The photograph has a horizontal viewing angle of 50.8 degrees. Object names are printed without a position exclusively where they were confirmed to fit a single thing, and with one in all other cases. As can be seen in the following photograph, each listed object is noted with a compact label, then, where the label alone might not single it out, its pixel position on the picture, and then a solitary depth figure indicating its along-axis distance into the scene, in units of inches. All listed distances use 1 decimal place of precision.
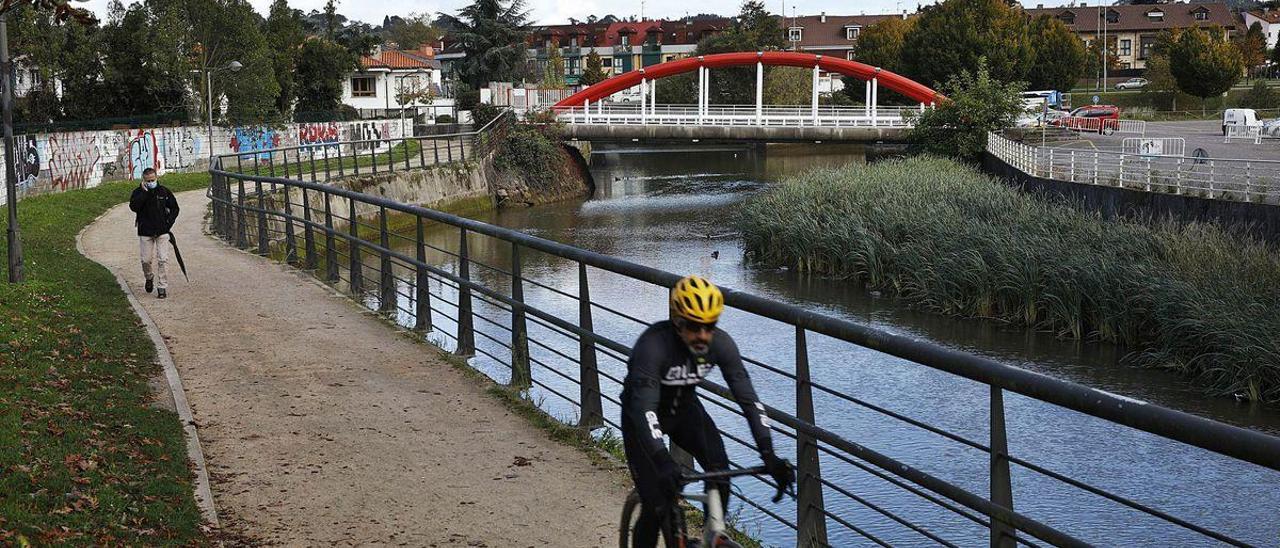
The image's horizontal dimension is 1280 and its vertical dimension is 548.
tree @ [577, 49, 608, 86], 4611.2
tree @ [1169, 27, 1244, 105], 3132.4
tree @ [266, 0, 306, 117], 2541.8
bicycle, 192.4
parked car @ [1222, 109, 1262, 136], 2209.6
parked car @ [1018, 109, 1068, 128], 2120.7
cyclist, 187.8
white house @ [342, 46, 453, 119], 3711.6
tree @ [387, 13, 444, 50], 7032.5
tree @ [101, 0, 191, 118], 2041.1
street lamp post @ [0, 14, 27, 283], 606.2
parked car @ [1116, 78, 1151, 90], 4172.7
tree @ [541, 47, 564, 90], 4671.0
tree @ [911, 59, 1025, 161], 1969.7
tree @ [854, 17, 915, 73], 3905.0
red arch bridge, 2405.3
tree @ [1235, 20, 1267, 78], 3905.0
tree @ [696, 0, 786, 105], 3686.0
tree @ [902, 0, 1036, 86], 3230.8
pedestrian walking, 615.2
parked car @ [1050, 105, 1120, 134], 2397.9
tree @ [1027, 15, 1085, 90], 3526.1
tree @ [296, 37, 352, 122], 2918.3
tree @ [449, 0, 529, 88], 3604.8
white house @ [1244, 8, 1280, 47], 5467.5
